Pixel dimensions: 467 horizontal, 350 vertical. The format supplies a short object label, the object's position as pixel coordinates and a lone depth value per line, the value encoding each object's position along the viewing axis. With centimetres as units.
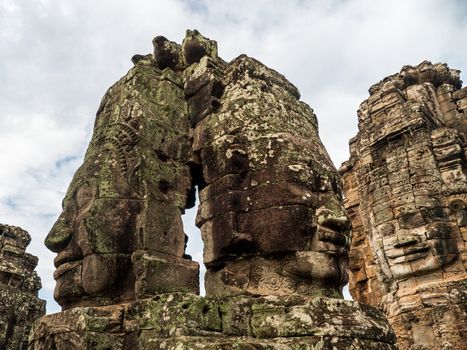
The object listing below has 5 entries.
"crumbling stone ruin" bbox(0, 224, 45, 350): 1099
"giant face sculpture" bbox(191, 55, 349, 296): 424
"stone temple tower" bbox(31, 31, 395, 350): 387
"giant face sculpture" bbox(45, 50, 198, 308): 435
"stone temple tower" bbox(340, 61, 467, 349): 1141
